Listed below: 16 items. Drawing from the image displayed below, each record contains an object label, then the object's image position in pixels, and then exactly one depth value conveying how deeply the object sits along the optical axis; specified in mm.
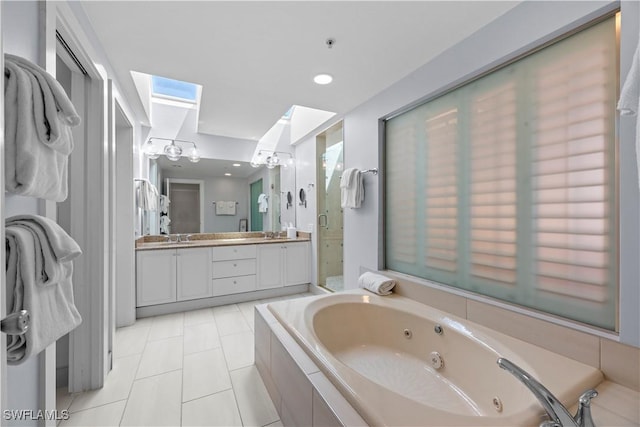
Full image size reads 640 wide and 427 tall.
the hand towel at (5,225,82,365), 690
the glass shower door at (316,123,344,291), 3617
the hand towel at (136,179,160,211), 2941
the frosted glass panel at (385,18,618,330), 1217
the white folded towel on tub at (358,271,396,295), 2193
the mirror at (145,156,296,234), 3443
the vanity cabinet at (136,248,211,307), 2873
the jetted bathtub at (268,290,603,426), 984
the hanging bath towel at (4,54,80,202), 701
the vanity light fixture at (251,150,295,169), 3904
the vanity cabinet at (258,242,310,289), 3557
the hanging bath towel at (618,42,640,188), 847
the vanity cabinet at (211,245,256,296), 3256
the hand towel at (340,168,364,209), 2619
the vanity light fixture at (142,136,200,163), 3201
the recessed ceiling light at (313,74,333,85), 2176
